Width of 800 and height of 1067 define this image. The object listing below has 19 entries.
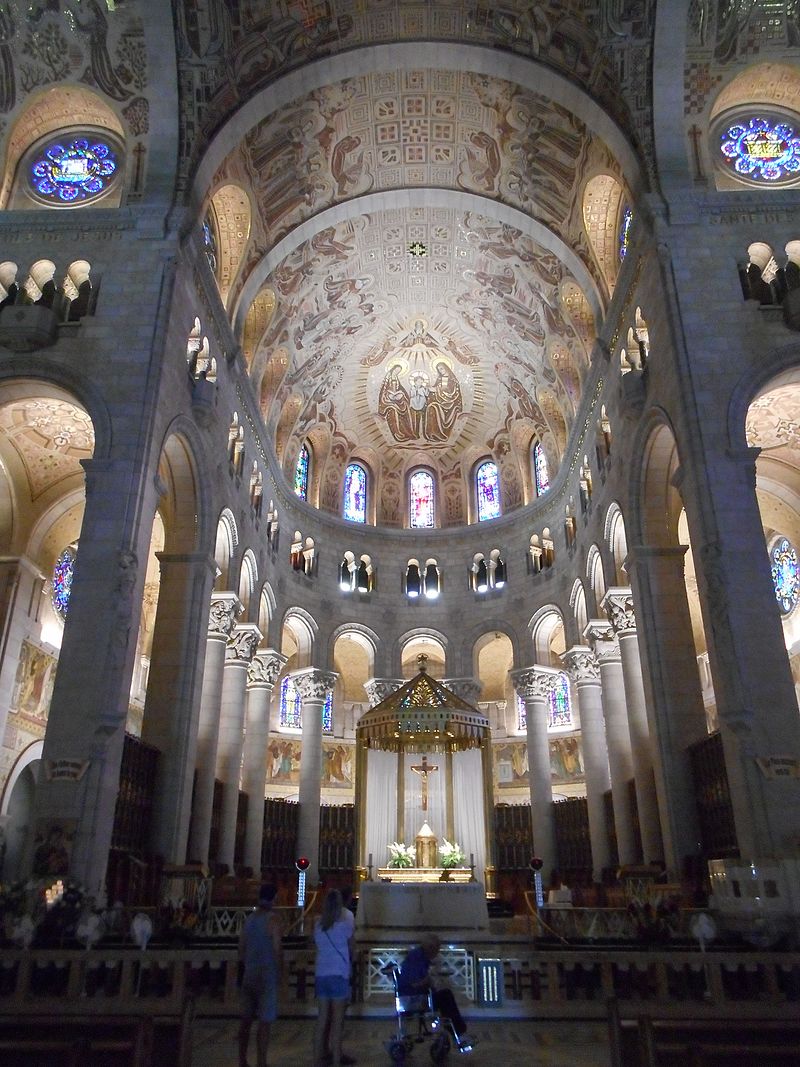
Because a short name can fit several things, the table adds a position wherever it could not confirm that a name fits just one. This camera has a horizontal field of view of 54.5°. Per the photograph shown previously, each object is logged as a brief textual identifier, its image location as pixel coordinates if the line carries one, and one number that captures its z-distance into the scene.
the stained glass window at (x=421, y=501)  31.19
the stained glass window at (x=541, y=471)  28.17
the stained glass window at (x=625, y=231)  18.02
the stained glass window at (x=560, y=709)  30.22
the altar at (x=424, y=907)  14.34
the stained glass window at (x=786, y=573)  20.72
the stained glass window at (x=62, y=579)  20.55
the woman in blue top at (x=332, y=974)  5.69
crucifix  21.31
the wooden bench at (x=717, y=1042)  4.08
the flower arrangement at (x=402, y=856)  20.34
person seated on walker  6.48
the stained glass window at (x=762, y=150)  17.38
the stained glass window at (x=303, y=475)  28.77
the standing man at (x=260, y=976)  5.54
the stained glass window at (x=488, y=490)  30.39
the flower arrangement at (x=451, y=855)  20.42
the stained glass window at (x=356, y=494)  30.69
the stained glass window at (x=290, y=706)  30.50
